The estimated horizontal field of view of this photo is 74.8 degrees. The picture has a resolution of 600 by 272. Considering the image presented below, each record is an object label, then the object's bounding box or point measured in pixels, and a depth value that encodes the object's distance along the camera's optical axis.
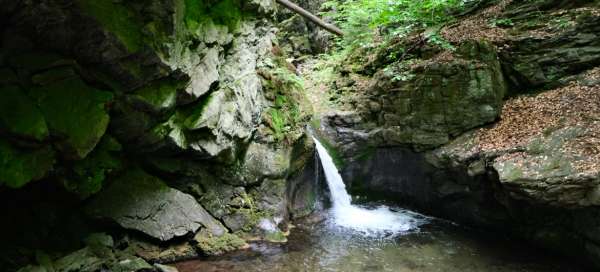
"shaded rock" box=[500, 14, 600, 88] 10.80
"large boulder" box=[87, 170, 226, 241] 9.12
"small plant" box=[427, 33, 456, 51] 12.20
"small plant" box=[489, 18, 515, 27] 12.75
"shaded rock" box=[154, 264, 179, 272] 8.51
